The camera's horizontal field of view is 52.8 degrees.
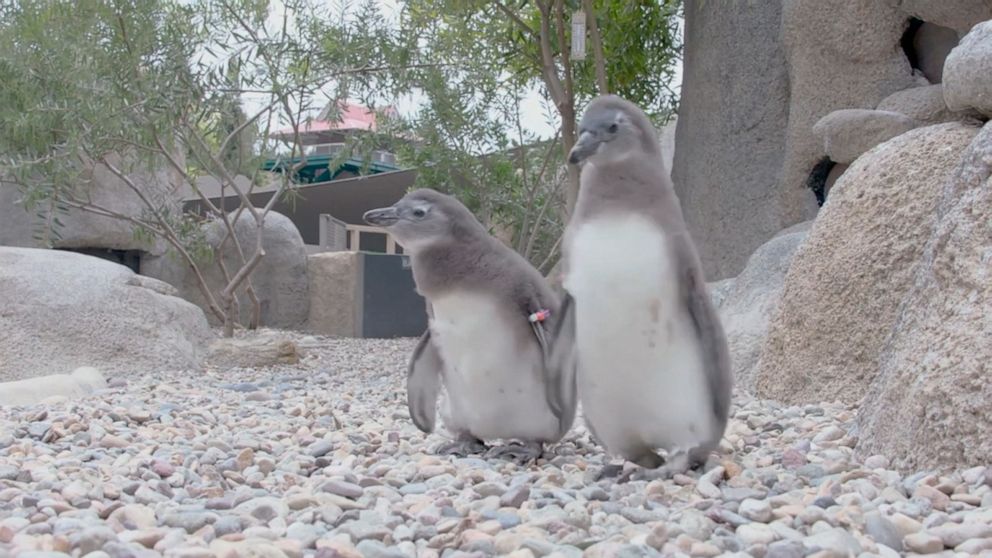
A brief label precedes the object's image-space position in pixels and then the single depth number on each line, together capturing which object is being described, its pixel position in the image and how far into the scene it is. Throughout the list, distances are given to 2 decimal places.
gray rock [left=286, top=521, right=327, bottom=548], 1.60
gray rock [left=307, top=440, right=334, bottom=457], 2.64
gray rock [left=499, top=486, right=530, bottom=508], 1.89
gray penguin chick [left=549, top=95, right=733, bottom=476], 2.08
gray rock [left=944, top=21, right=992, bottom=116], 2.94
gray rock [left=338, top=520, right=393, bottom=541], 1.63
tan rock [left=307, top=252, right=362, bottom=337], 9.23
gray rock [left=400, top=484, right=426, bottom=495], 2.07
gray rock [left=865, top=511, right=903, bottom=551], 1.59
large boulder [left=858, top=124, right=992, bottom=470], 1.99
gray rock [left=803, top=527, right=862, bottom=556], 1.48
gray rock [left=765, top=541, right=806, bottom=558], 1.48
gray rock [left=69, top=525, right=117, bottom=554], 1.51
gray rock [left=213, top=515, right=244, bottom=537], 1.68
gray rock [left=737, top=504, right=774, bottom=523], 1.71
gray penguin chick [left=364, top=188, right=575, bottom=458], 2.51
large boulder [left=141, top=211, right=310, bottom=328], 9.45
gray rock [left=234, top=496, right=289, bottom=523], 1.79
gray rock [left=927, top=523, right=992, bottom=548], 1.56
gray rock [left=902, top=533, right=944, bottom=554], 1.55
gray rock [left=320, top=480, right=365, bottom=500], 1.98
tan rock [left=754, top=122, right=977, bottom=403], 3.11
